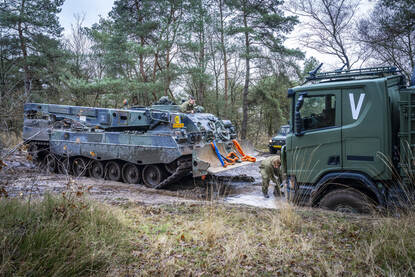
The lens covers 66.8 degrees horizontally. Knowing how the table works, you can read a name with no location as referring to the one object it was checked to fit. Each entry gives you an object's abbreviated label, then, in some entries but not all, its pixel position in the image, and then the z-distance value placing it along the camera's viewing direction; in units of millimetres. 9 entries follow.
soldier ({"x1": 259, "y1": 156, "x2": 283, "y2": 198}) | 7758
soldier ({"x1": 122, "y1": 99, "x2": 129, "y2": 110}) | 10388
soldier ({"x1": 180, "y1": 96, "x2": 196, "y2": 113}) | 9998
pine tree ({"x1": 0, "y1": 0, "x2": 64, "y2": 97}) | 16609
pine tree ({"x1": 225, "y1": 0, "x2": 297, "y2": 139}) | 17500
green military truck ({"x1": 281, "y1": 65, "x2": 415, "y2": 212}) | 4703
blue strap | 9189
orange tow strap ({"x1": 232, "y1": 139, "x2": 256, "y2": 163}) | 10047
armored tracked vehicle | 8789
